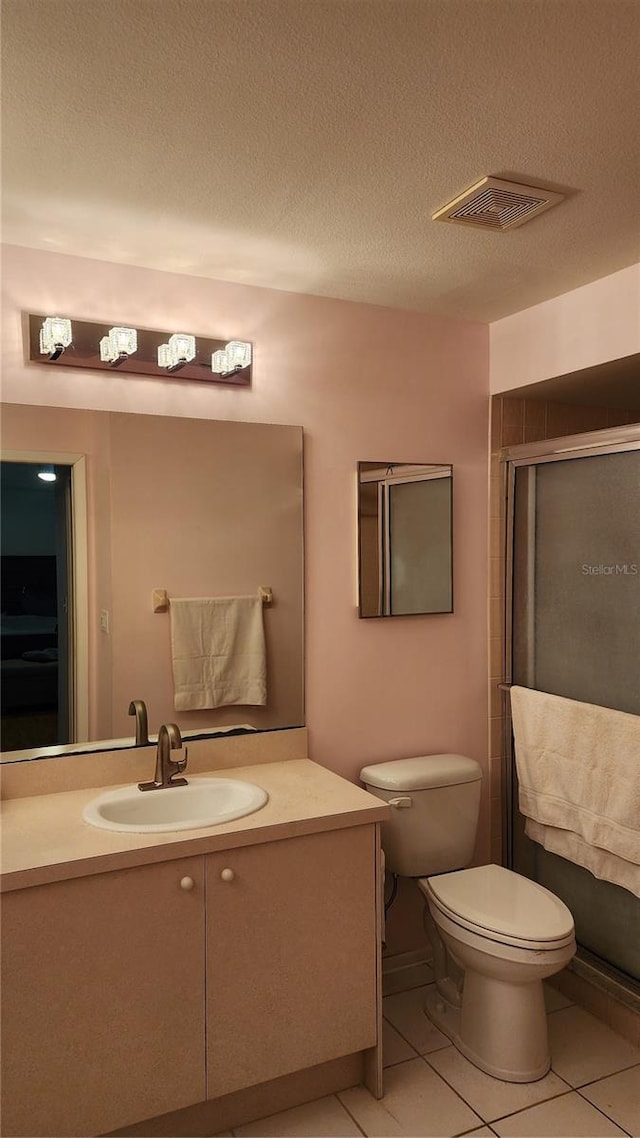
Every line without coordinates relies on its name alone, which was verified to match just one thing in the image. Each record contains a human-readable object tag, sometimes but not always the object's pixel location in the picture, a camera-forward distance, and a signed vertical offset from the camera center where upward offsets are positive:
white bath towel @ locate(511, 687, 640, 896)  2.32 -0.67
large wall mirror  2.15 +0.05
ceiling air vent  1.87 +0.89
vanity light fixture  2.17 +0.63
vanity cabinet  1.74 -0.97
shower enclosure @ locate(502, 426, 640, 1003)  2.44 -0.12
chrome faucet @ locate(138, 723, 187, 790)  2.21 -0.55
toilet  2.18 -1.00
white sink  2.11 -0.64
